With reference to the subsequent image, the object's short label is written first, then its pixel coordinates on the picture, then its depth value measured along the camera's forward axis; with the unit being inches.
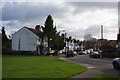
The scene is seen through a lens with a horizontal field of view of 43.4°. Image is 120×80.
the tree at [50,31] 1763.0
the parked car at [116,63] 505.3
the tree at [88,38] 3437.0
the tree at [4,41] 1830.7
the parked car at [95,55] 1380.8
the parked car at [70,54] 1586.1
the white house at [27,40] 1793.8
